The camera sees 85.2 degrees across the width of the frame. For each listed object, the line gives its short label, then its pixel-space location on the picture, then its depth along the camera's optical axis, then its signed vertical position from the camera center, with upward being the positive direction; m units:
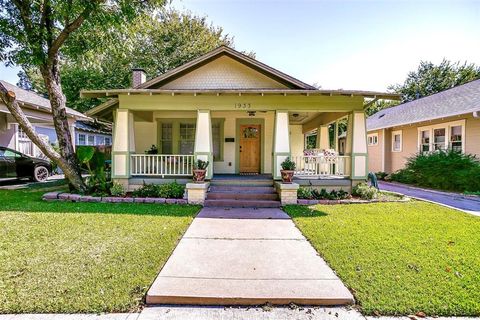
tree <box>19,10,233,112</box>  24.59 +9.74
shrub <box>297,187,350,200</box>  8.77 -1.25
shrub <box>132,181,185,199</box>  8.64 -1.17
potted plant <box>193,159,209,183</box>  8.36 -0.43
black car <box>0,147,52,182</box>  11.05 -0.51
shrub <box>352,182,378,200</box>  8.84 -1.15
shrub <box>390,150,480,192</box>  10.45 -0.53
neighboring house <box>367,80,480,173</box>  11.20 +1.64
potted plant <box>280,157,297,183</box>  8.35 -0.41
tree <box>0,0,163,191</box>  8.02 +3.84
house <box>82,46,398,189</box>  8.98 +1.61
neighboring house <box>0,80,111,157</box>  12.71 +1.89
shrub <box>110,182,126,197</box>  8.66 -1.16
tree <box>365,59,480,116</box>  30.61 +10.00
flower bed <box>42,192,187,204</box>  8.26 -1.37
